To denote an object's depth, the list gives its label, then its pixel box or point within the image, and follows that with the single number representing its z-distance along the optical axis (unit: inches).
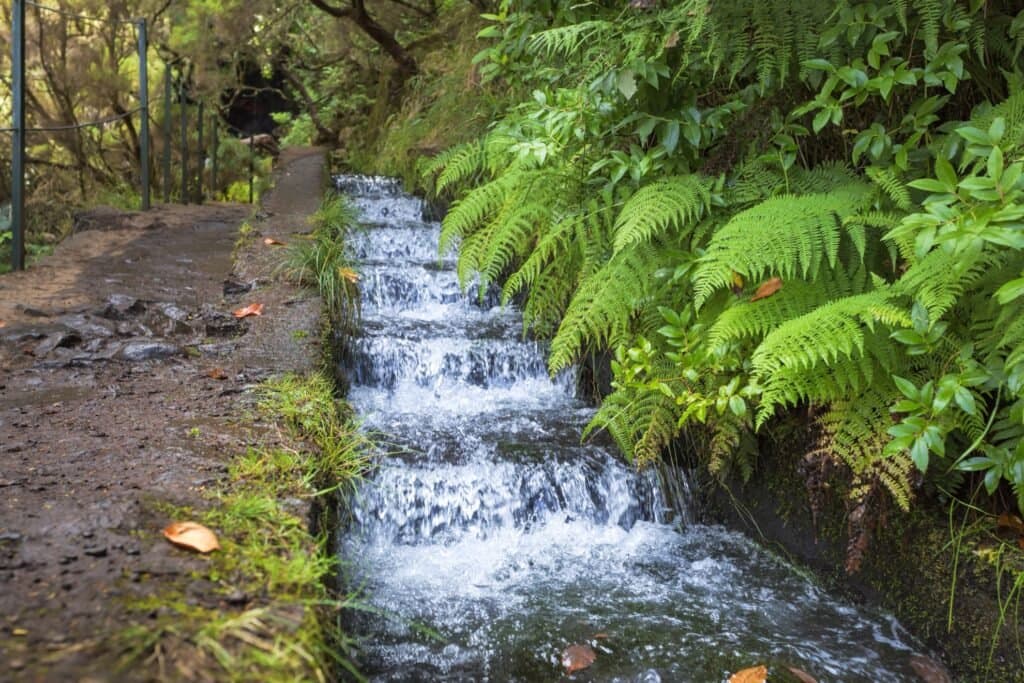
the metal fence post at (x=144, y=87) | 329.7
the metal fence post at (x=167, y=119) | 374.9
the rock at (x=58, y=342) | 156.0
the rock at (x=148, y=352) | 154.3
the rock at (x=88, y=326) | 167.8
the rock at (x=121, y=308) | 182.1
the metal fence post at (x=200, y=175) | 442.5
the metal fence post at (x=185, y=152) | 403.1
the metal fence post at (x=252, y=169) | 576.7
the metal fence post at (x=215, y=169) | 497.8
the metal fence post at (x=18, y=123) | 214.5
